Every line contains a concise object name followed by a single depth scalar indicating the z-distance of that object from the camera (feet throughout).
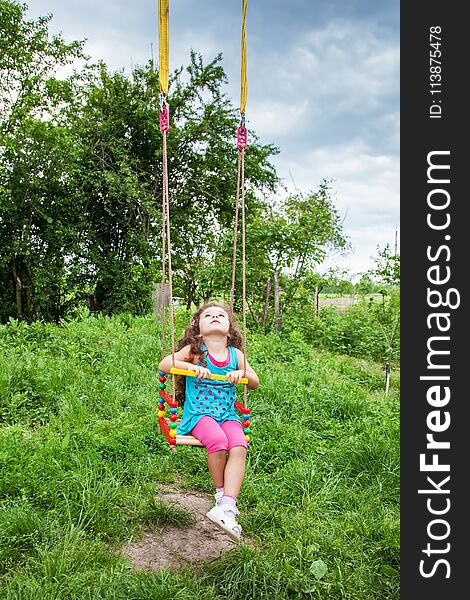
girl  9.36
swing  9.60
